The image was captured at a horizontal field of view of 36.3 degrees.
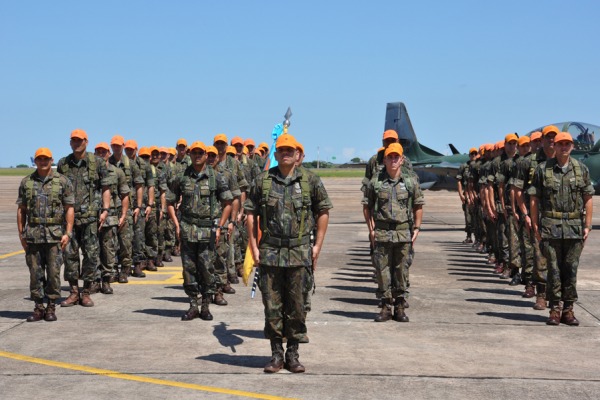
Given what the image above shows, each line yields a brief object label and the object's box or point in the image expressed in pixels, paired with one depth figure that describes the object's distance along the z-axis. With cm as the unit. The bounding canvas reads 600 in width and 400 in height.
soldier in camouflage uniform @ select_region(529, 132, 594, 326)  1042
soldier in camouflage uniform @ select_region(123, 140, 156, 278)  1504
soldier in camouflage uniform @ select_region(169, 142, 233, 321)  1085
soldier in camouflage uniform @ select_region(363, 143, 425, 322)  1070
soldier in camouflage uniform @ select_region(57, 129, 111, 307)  1188
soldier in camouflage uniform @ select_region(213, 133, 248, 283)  1328
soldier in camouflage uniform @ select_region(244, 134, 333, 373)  806
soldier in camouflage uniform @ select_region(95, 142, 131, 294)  1287
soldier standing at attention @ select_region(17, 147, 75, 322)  1061
